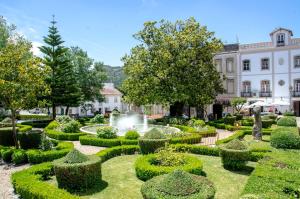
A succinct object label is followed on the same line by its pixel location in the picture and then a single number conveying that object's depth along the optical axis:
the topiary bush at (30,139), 12.76
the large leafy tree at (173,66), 23.32
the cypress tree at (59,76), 26.28
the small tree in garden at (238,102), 26.70
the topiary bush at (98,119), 24.34
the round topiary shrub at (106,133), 15.00
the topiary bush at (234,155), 9.58
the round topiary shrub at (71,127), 17.60
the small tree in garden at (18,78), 12.45
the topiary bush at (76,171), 7.66
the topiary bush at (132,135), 14.37
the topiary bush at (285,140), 11.64
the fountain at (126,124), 18.48
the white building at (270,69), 29.03
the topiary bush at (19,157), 11.12
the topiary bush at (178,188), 5.82
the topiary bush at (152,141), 11.51
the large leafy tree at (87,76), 34.71
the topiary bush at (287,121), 18.44
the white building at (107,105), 48.68
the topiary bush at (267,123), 20.66
